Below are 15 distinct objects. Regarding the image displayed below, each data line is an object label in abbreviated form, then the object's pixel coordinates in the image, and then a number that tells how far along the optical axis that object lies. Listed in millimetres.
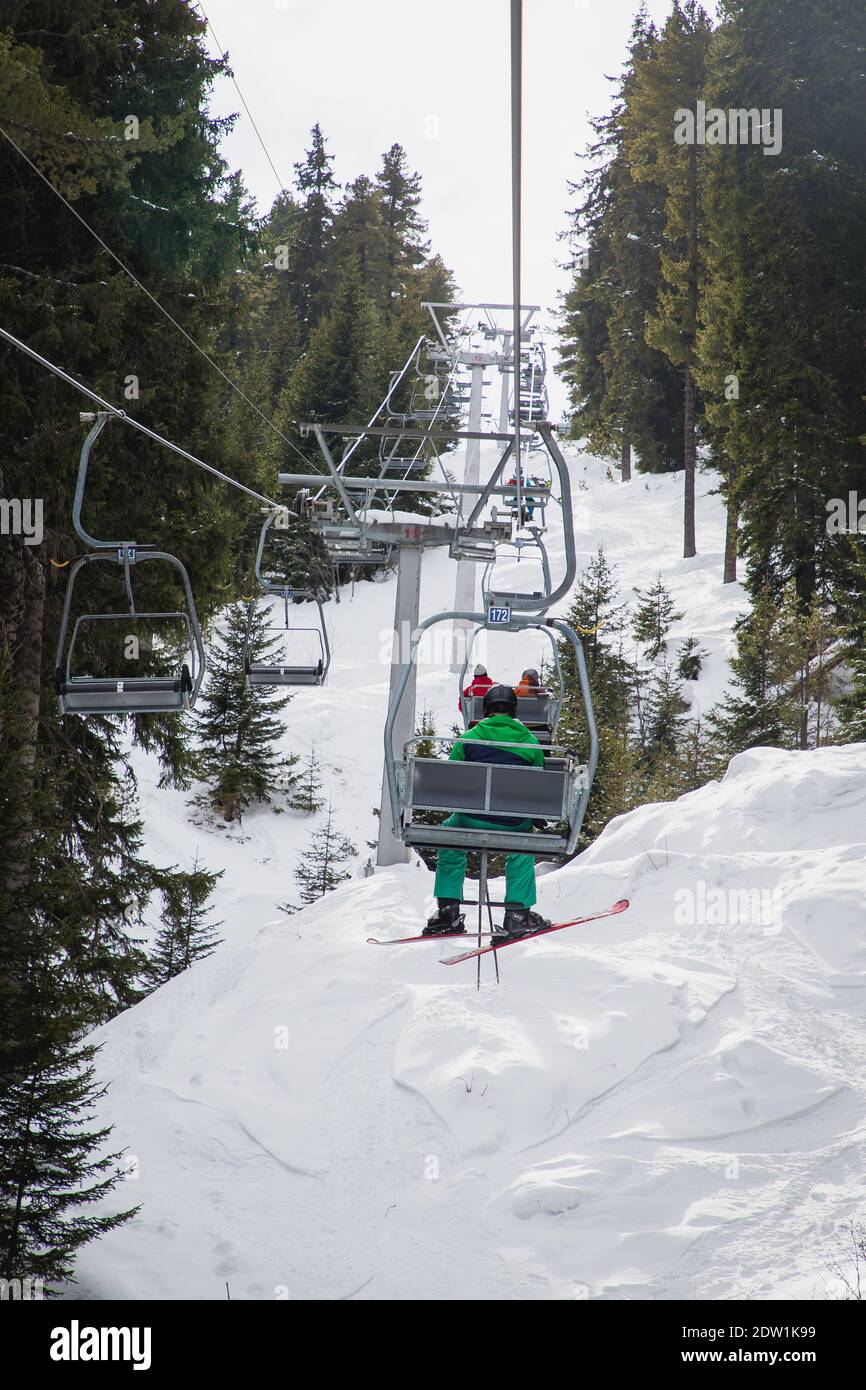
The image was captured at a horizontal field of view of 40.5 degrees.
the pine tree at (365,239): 60812
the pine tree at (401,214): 62344
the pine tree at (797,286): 26672
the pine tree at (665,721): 26170
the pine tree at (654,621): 30859
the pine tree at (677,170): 36406
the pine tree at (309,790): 27031
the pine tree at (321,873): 20688
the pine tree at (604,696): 21766
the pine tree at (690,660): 29844
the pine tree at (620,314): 43625
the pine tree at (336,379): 46531
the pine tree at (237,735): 26406
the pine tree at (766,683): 23844
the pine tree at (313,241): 61312
